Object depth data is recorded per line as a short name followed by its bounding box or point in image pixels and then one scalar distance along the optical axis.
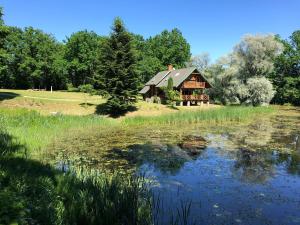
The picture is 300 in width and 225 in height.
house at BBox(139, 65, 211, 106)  34.88
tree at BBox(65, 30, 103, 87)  50.17
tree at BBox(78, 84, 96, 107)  26.15
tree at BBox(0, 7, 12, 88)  25.44
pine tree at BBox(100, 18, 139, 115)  25.40
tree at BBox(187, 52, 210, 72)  54.11
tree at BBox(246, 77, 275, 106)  35.80
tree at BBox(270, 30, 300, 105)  43.74
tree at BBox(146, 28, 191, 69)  57.52
